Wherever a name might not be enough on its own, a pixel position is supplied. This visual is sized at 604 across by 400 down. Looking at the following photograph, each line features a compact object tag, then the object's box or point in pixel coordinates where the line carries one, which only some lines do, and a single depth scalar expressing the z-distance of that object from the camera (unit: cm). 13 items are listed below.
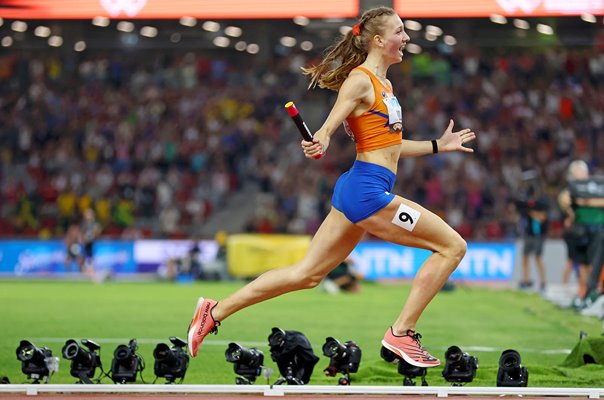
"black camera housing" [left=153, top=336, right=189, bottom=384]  1561
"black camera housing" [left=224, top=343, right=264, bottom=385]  1552
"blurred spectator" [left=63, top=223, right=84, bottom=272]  5878
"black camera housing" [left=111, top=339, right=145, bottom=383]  1568
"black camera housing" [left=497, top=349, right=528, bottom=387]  1530
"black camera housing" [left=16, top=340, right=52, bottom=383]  1534
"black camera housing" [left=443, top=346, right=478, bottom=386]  1539
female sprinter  1498
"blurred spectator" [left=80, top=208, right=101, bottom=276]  5822
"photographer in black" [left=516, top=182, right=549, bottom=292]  4862
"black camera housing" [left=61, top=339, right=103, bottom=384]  1552
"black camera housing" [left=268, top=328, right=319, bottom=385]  1560
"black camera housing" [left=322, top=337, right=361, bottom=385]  1566
